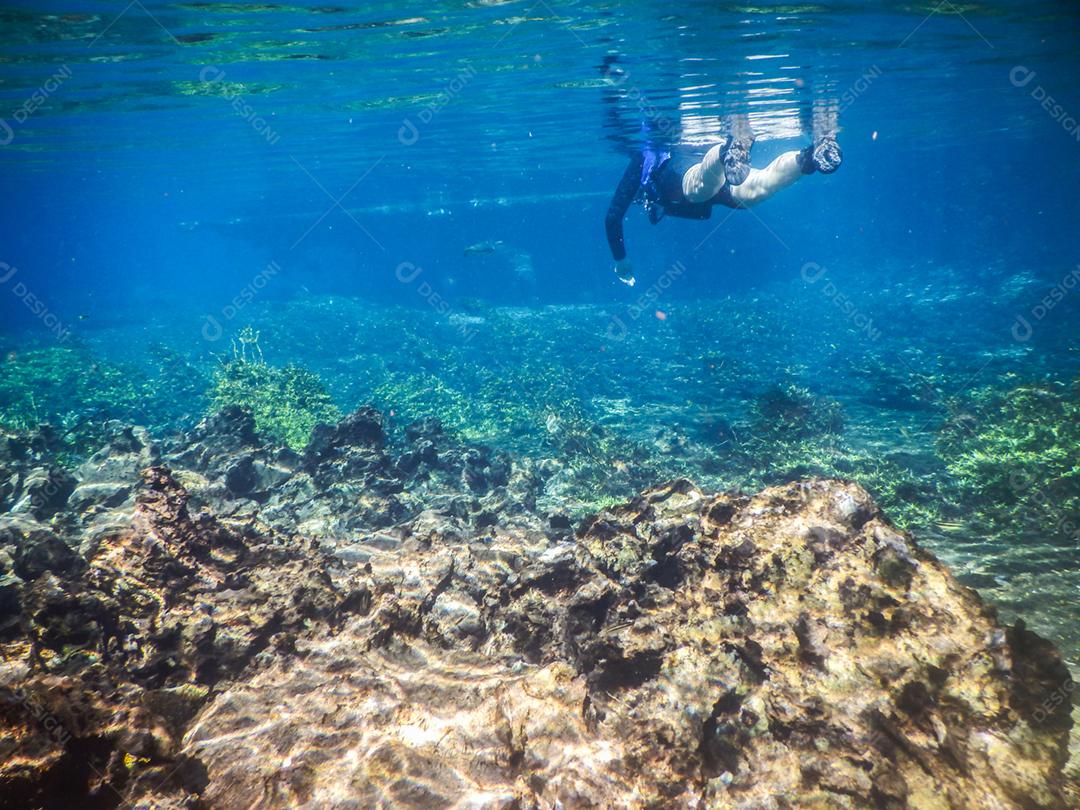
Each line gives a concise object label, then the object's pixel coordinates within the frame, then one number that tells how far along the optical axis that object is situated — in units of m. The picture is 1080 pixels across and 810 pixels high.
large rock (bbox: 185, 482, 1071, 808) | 3.14
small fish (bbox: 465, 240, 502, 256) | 27.56
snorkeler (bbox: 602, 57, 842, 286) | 8.21
